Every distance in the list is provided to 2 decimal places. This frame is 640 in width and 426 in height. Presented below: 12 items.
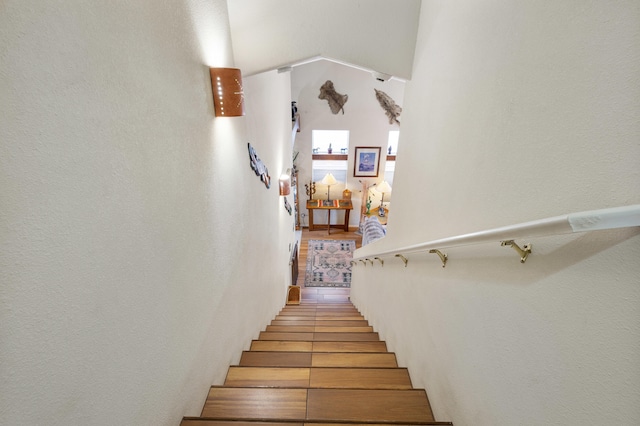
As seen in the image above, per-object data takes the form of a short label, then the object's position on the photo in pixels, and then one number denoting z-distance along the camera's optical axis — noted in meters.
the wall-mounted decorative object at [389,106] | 6.60
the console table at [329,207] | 7.65
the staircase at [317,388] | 1.26
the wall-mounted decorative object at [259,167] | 2.33
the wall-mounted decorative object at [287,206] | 4.88
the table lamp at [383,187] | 7.31
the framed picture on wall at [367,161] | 7.21
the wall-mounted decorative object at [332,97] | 6.54
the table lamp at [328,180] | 7.37
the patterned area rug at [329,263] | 6.32
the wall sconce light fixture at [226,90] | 1.41
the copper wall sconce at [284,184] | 4.23
